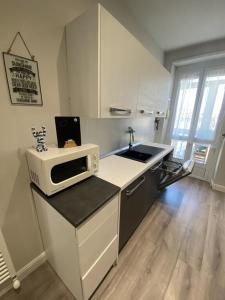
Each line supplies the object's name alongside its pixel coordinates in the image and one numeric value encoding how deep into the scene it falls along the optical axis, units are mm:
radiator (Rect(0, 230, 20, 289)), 915
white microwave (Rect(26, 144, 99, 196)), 814
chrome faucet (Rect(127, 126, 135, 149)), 2018
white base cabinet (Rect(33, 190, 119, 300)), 785
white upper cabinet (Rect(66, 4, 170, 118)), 895
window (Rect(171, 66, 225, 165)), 2451
